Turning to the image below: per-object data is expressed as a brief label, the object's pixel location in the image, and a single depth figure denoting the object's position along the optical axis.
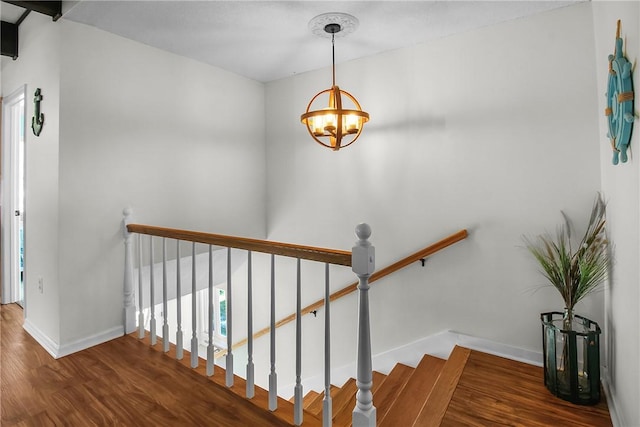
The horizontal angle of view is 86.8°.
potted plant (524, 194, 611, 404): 1.85
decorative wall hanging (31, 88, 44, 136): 2.54
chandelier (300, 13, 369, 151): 2.28
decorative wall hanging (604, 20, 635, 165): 1.34
